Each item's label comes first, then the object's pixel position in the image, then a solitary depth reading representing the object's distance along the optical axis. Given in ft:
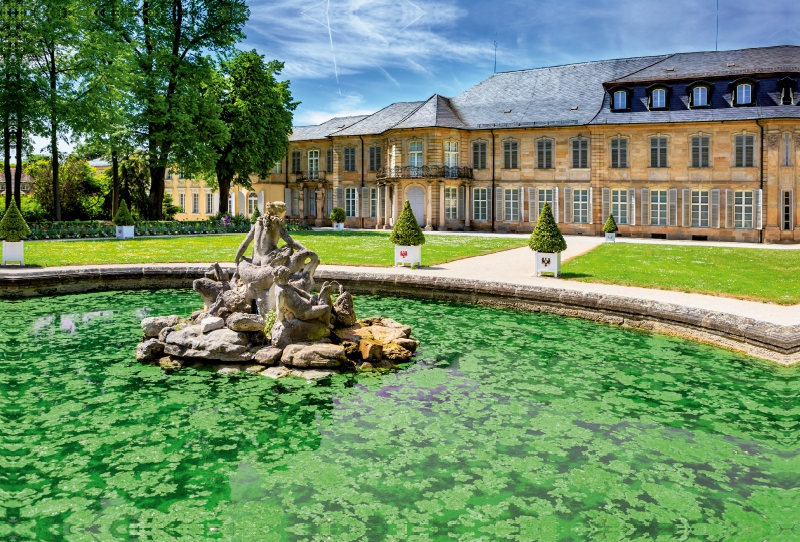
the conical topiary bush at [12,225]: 63.72
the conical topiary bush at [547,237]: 58.18
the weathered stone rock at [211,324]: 33.55
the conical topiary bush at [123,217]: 110.42
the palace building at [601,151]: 115.24
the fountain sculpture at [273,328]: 32.17
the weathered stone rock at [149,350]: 32.78
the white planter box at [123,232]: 109.40
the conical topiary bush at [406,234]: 63.77
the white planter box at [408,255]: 63.62
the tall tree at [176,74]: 117.60
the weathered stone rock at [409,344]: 34.59
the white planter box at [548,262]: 58.13
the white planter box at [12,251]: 63.36
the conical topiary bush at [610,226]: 109.29
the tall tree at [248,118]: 138.00
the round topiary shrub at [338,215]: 147.74
